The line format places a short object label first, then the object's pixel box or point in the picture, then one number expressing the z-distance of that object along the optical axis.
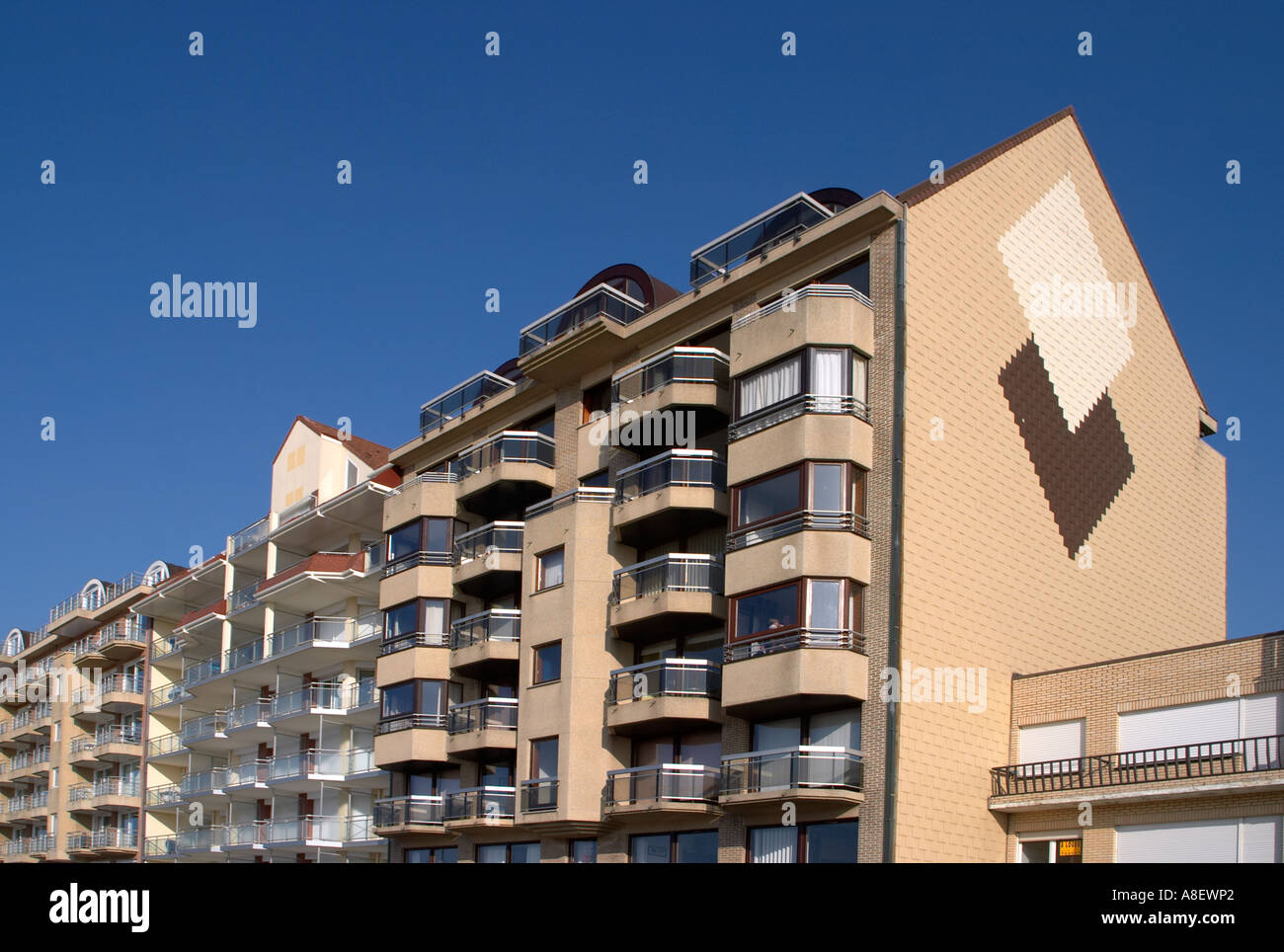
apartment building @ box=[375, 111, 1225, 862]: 27.47
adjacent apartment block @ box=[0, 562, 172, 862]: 64.06
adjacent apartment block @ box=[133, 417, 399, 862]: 45.97
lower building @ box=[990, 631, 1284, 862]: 24.62
